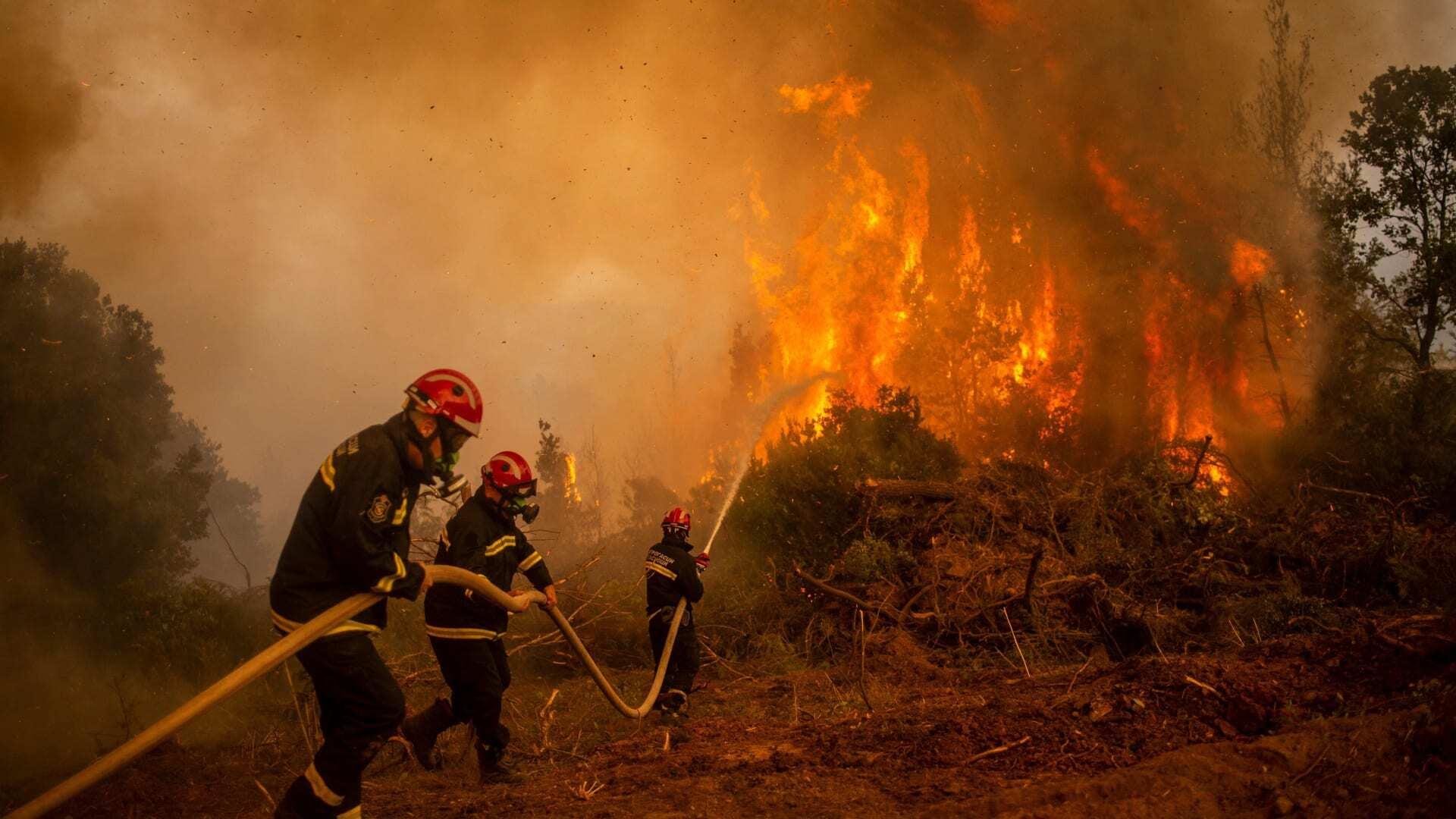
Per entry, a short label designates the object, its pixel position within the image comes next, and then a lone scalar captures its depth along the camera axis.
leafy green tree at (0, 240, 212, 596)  16.73
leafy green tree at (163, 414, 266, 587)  48.56
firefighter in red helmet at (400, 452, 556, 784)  6.09
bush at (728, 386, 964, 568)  13.23
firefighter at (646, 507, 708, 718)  8.18
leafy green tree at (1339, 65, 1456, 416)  15.85
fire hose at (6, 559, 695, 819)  3.20
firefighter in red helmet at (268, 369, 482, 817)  4.19
